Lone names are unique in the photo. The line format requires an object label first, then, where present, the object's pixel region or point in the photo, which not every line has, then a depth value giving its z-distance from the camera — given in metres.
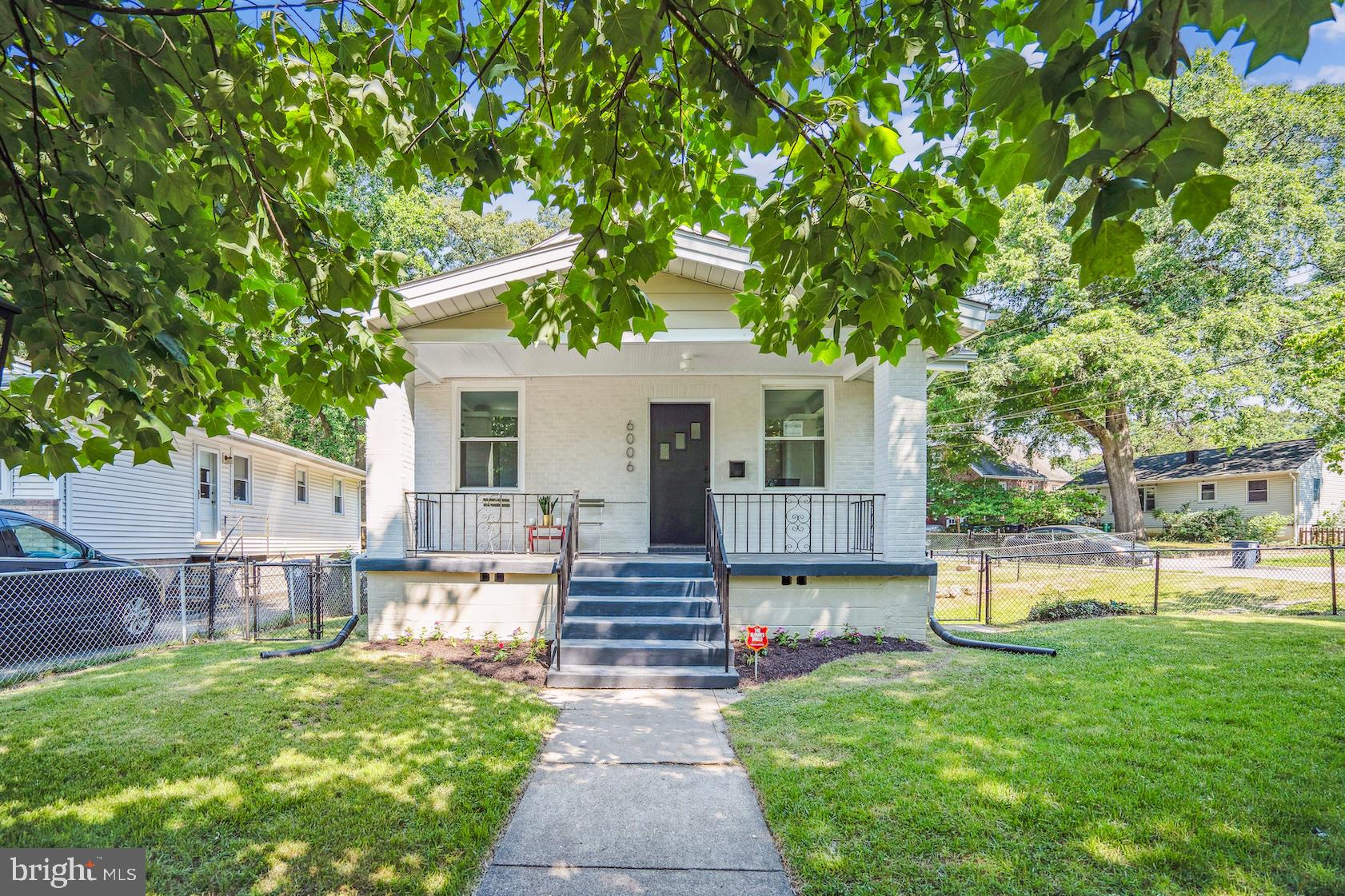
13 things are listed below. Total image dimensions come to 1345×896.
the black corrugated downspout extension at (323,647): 6.67
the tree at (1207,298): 18.64
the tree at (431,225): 19.52
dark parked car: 6.50
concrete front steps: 5.87
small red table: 8.21
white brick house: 7.42
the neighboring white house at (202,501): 10.53
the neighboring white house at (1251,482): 24.09
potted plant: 8.37
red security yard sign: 6.77
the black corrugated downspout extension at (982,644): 6.73
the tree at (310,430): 21.59
